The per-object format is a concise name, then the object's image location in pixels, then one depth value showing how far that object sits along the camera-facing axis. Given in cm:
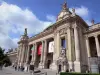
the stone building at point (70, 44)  1936
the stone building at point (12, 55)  4471
